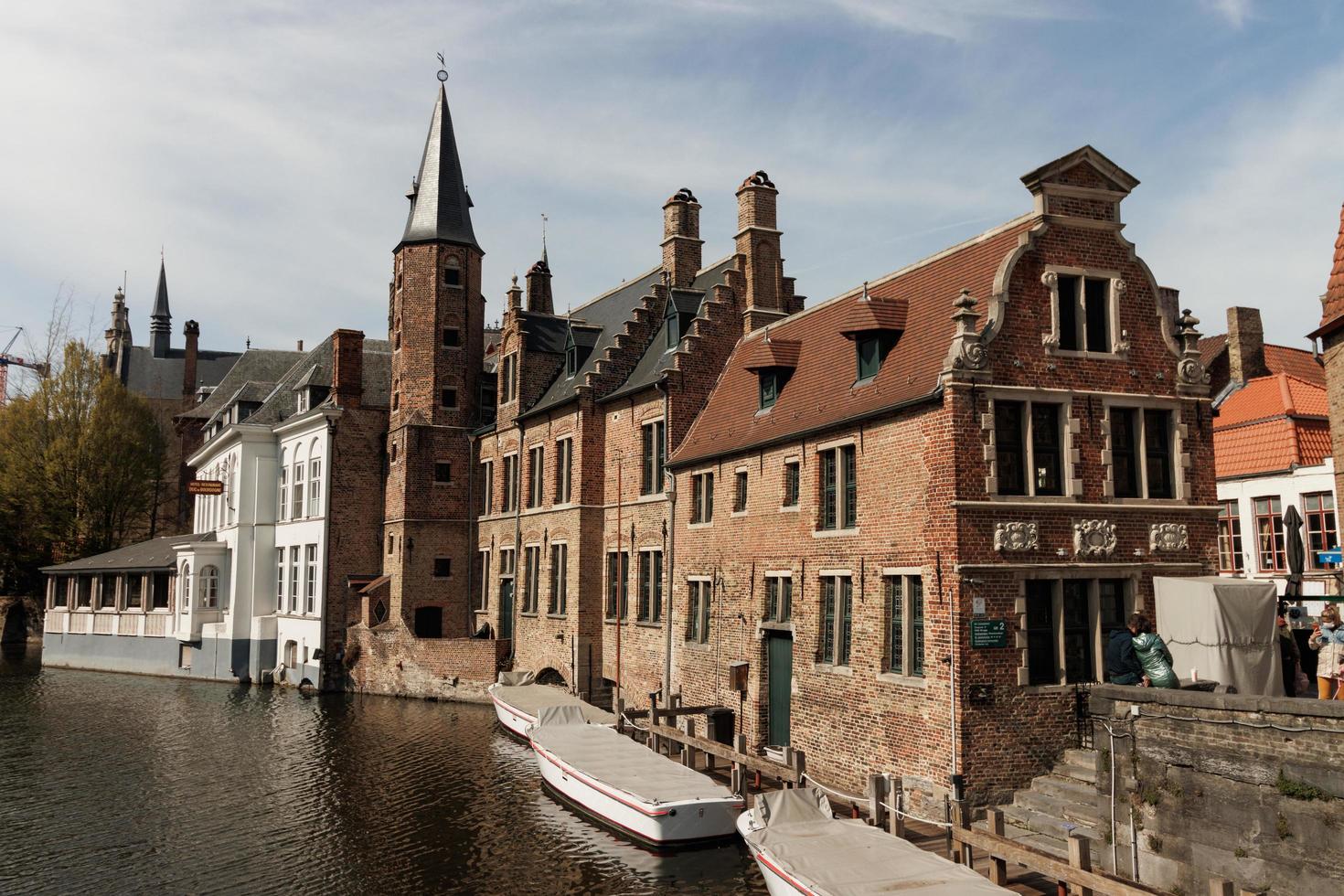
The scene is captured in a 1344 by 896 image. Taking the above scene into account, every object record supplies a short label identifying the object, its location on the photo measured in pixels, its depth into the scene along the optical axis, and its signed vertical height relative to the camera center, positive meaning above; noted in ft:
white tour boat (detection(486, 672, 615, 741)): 87.35 -11.40
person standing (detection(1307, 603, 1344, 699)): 48.65 -3.82
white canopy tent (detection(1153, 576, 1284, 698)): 52.95 -3.09
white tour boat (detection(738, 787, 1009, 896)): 42.55 -12.11
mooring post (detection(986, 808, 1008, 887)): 46.14 -12.36
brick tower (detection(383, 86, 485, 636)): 130.41 +20.87
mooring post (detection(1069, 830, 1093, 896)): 41.32 -10.76
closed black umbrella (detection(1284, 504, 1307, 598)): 61.87 +1.55
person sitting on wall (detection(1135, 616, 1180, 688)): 50.85 -4.07
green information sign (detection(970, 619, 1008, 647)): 57.47 -3.25
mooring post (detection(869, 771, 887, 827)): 53.83 -11.41
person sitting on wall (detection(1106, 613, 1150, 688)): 51.29 -4.09
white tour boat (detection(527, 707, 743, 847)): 59.93 -12.63
